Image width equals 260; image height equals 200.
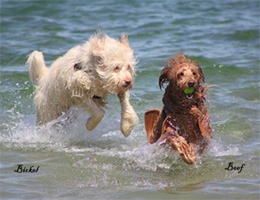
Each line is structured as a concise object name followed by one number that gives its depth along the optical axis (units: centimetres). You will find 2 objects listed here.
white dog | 1235
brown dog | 1094
